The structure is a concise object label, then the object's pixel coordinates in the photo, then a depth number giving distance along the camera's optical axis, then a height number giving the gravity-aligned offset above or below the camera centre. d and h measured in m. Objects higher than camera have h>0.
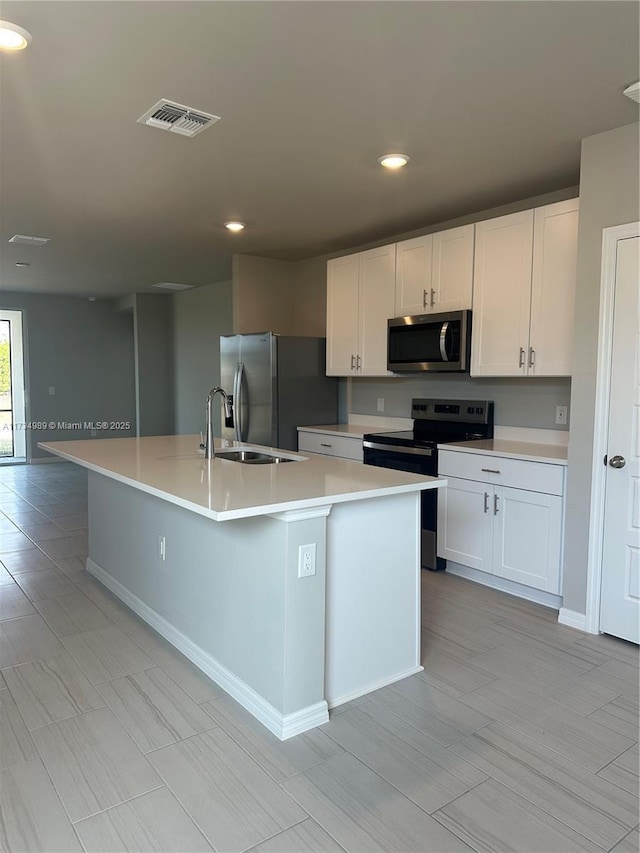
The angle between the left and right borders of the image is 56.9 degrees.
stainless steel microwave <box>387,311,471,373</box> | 3.94 +0.32
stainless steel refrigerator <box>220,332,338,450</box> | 4.97 +0.00
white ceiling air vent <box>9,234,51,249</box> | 5.07 +1.26
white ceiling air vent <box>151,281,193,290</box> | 7.65 +1.33
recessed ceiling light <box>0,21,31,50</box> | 2.02 +1.22
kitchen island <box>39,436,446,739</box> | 2.12 -0.77
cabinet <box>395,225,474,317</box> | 3.93 +0.81
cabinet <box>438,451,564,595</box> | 3.26 -0.80
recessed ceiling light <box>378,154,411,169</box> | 3.14 +1.22
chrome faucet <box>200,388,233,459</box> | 3.05 -0.16
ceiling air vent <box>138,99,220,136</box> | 2.62 +1.23
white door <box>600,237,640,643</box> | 2.79 -0.36
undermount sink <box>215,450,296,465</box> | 3.40 -0.41
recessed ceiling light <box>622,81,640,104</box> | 2.39 +1.22
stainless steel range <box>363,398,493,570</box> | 3.95 -0.36
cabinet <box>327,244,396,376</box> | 4.59 +0.63
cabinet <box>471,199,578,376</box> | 3.34 +0.58
